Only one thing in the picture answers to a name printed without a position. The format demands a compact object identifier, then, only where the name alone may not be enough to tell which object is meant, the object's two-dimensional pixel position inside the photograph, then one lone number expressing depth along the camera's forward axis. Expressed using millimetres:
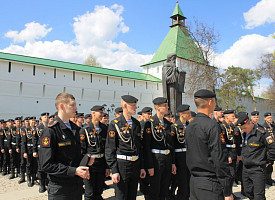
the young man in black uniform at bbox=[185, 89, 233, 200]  2309
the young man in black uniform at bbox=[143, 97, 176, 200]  3904
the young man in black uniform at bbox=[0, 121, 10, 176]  9164
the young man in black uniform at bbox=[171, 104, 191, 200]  4565
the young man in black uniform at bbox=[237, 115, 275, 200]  3916
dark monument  8646
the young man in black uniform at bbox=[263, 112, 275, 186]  6668
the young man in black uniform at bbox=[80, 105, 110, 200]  4266
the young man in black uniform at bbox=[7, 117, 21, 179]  8553
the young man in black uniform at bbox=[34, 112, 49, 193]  6281
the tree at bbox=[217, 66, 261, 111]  28859
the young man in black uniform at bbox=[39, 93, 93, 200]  2387
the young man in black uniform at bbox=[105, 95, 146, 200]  3500
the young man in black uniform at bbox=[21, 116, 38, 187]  7152
